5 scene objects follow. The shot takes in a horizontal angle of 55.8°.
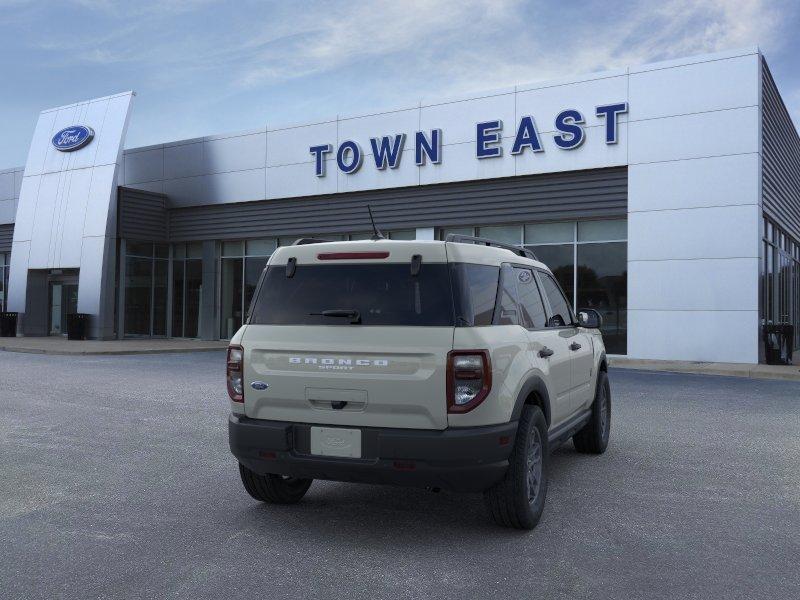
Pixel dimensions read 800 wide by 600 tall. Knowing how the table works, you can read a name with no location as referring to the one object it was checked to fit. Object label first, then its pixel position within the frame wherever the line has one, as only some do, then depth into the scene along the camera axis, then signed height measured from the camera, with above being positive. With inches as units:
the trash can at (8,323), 1062.4 -11.6
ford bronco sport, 173.9 -13.1
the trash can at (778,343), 663.1 -14.2
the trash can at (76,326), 981.2 -13.0
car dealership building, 689.6 +137.7
